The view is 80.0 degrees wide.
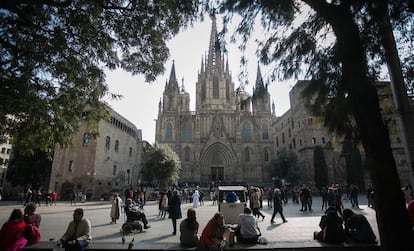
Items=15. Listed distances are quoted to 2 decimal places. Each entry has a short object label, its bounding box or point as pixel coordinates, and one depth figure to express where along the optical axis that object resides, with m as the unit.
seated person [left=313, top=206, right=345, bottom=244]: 6.06
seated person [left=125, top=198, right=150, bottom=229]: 8.96
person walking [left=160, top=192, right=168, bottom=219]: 12.92
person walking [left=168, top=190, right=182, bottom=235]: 8.53
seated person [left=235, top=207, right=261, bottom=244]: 6.33
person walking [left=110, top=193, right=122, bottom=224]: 10.90
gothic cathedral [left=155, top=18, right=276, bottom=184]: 48.38
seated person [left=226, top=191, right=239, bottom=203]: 10.33
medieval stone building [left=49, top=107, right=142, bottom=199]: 27.77
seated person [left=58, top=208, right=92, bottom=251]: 4.92
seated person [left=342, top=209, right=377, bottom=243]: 6.02
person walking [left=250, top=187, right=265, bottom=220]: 11.67
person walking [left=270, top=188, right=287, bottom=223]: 10.64
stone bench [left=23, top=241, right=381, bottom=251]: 5.75
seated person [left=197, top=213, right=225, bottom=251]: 5.10
